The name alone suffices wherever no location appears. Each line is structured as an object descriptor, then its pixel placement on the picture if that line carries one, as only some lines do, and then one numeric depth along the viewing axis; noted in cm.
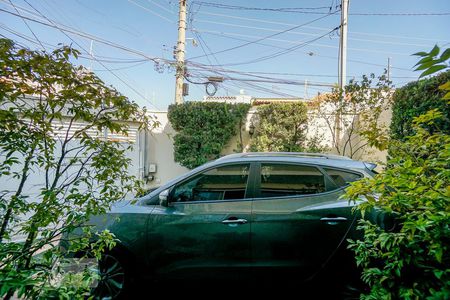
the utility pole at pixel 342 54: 762
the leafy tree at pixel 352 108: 664
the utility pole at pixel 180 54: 1027
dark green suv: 272
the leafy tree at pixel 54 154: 145
